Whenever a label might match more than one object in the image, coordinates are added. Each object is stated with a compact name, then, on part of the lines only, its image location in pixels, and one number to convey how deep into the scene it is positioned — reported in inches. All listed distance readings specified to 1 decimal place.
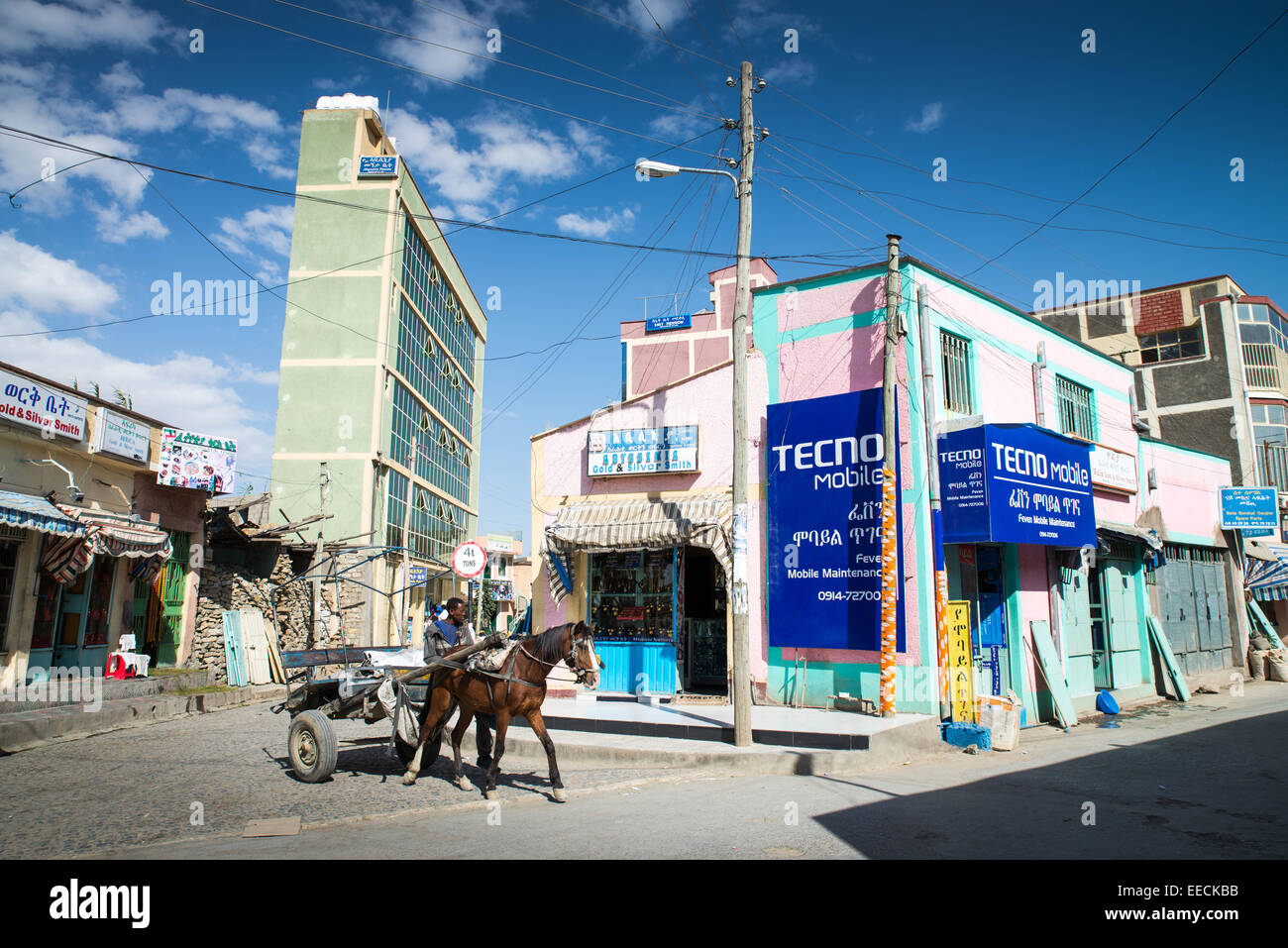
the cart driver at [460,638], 362.6
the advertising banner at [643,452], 579.5
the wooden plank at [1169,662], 703.1
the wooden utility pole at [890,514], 471.8
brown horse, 322.7
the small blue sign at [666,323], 1488.7
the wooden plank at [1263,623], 923.4
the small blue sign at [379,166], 1368.1
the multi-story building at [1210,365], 1114.7
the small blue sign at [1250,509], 875.4
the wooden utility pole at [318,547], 916.2
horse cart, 337.4
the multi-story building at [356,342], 1299.2
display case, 582.2
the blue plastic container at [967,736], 452.8
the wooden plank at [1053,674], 538.6
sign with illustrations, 707.4
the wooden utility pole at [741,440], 417.1
